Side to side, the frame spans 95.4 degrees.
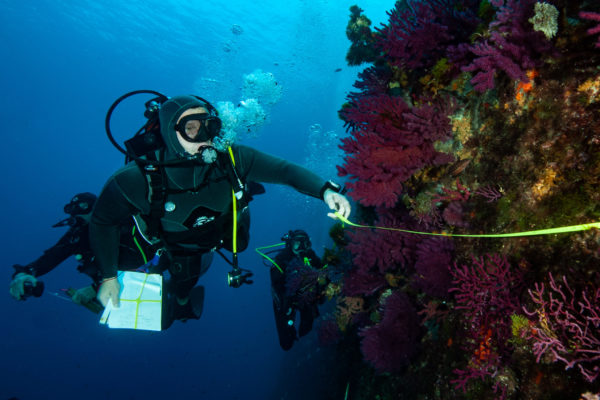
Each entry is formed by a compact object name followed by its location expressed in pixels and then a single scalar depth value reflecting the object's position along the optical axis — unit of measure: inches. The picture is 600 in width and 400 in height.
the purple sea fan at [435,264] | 96.1
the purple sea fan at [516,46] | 72.1
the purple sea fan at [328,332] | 191.3
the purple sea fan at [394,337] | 111.0
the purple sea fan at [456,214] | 94.0
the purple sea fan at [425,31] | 100.7
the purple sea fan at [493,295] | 72.6
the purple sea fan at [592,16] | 52.7
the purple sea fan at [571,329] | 52.3
